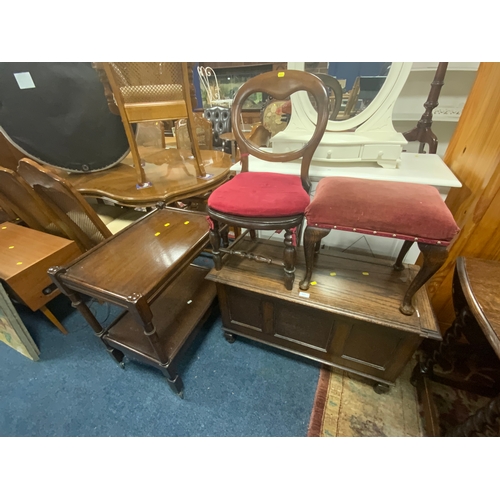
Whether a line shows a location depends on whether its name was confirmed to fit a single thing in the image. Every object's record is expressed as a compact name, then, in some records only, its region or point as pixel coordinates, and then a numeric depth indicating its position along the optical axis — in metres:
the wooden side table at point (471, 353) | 0.66
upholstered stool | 0.74
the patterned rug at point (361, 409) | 1.06
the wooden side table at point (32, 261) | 1.25
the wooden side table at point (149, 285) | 0.94
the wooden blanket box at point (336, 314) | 0.96
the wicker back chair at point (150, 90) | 1.18
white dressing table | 1.09
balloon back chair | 0.91
